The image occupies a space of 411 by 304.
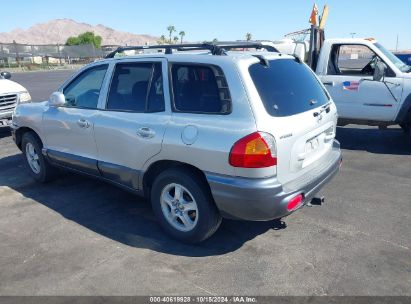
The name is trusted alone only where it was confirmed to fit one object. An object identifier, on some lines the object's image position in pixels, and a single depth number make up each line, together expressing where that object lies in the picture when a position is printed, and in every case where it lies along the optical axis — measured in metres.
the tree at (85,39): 106.04
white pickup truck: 6.80
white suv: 8.38
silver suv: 3.21
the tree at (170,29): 120.06
